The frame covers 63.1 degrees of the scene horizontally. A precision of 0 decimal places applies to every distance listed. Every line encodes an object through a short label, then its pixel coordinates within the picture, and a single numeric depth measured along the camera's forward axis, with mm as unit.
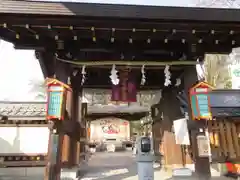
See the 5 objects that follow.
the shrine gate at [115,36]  4223
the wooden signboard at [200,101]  5066
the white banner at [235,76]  9047
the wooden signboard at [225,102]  7898
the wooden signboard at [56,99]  4773
